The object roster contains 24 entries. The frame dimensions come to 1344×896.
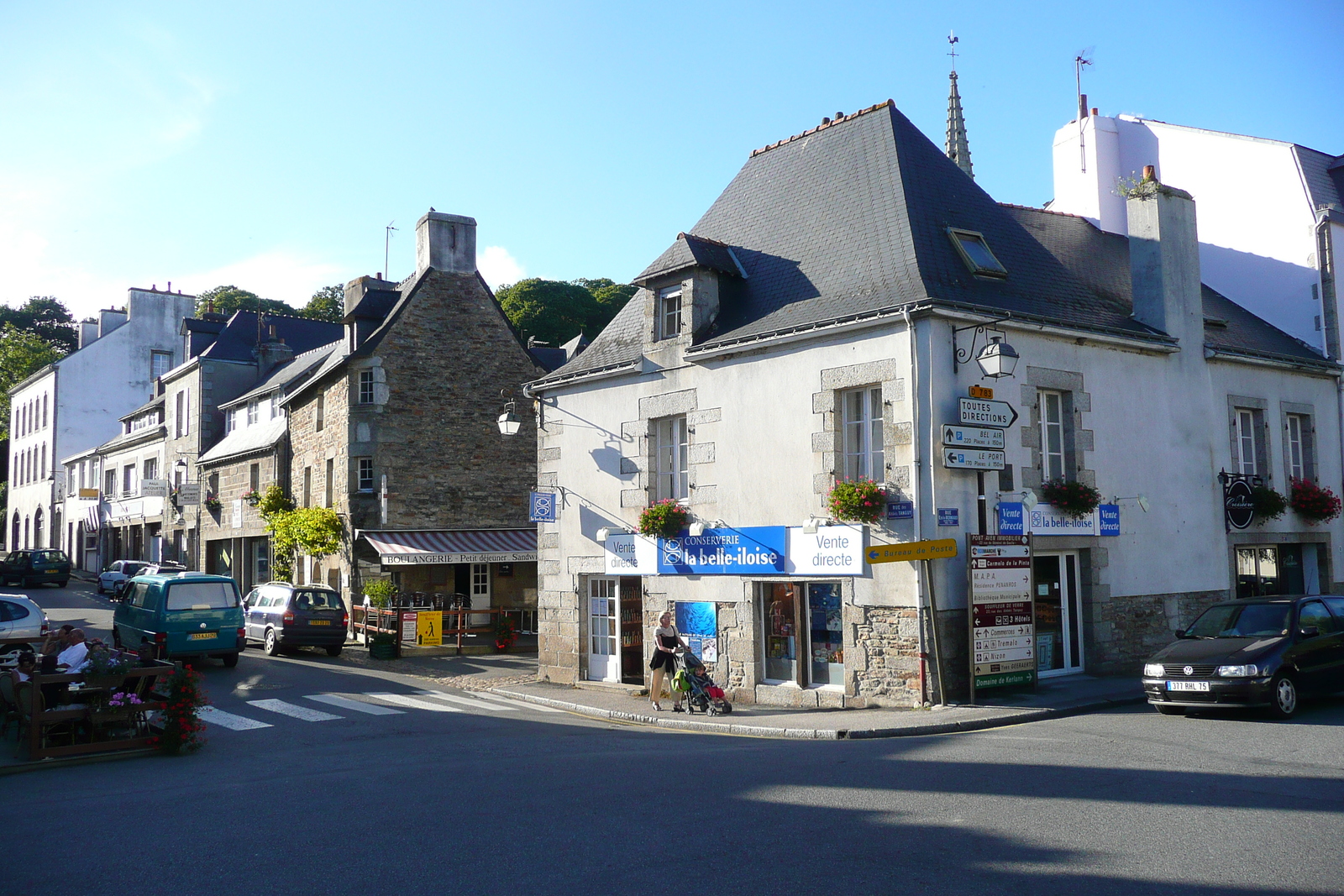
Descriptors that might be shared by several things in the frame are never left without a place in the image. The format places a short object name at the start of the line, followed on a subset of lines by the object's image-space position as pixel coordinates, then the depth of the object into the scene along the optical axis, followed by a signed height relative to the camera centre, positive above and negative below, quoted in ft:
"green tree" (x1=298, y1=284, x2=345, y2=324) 188.65 +47.13
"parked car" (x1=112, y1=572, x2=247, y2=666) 61.72 -2.96
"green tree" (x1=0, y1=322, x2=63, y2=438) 196.54 +39.82
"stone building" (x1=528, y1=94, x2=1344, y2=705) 44.52 +6.03
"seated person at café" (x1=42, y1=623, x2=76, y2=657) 41.32 -2.85
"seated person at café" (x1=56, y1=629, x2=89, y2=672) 39.99 -3.33
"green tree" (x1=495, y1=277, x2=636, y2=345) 168.55 +40.68
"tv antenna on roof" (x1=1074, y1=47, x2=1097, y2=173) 72.23 +31.40
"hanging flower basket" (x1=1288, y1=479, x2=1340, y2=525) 58.44 +2.48
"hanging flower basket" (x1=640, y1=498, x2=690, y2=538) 52.47 +1.93
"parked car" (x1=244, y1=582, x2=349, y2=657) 71.55 -3.72
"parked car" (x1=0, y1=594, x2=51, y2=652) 60.29 -2.95
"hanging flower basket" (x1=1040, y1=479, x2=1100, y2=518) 47.32 +2.43
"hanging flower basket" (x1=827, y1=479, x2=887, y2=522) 43.70 +2.16
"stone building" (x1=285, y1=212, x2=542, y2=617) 87.86 +10.90
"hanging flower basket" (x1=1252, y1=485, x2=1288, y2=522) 56.13 +2.39
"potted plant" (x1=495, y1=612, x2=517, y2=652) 78.23 -5.37
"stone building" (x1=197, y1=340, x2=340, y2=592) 104.06 +9.83
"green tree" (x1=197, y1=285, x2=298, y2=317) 193.56 +49.69
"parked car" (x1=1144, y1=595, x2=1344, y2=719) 37.24 -4.06
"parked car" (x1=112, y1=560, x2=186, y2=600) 103.32 -0.24
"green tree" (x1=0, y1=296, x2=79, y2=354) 215.10 +51.08
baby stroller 45.85 -5.85
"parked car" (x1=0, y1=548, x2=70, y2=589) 125.39 +0.20
